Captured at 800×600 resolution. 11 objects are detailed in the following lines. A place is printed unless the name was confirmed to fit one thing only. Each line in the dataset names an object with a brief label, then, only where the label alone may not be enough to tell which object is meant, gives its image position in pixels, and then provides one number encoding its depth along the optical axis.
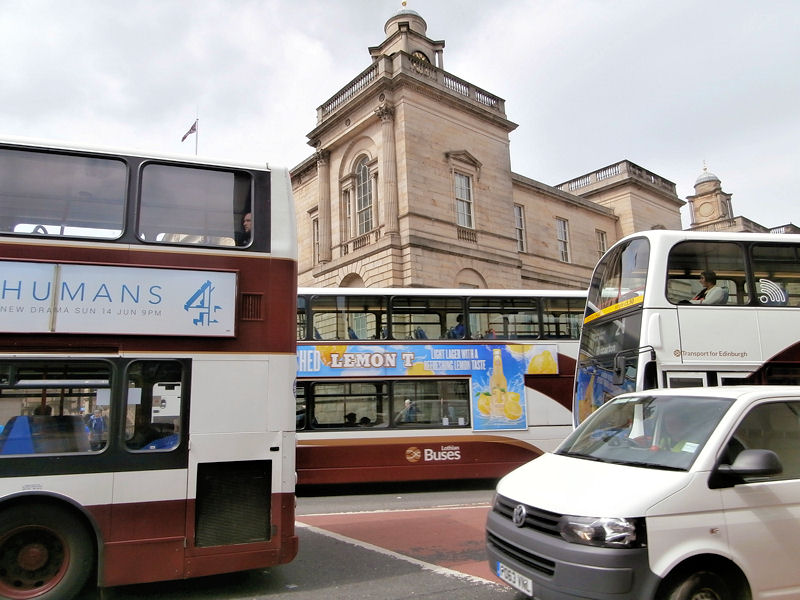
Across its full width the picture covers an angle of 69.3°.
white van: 3.63
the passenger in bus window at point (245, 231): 5.73
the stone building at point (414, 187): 23.30
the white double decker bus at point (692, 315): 8.17
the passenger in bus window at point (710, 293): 8.59
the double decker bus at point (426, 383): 11.41
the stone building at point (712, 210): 54.06
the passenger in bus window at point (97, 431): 5.05
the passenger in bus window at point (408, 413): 11.67
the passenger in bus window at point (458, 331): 12.07
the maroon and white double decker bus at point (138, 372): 4.88
